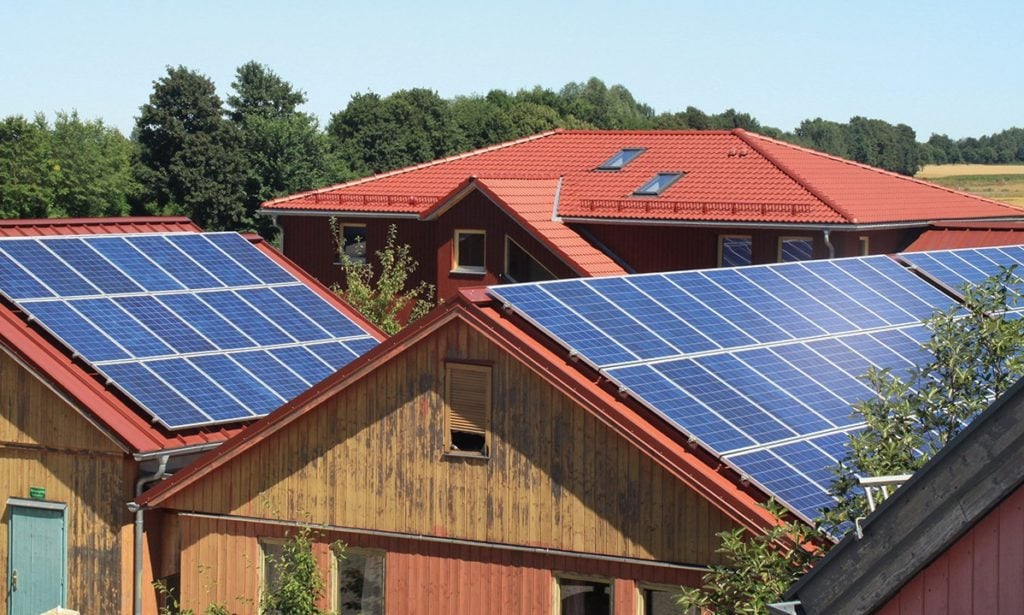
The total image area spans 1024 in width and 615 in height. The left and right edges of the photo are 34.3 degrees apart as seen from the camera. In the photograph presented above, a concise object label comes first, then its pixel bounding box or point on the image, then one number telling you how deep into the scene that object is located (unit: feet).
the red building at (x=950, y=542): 34.47
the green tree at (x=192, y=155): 337.72
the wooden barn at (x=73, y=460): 80.64
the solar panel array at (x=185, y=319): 85.40
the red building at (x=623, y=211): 158.81
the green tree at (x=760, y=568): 52.31
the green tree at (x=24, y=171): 356.67
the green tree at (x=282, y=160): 340.18
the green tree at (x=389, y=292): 138.92
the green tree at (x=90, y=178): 379.14
